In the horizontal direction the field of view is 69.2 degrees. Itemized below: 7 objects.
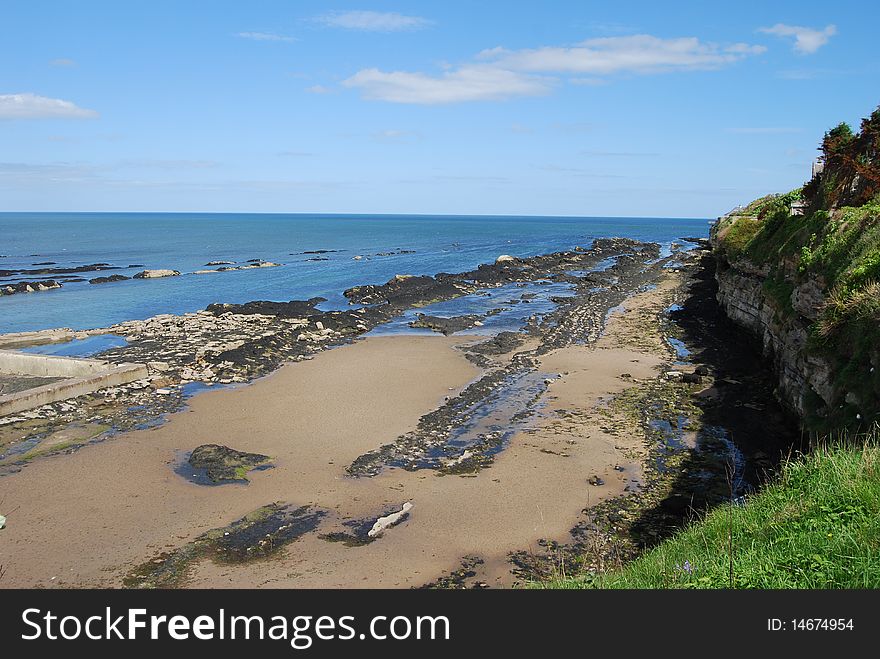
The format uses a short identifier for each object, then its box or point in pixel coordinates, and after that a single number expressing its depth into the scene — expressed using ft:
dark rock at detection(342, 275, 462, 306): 164.96
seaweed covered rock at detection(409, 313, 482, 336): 126.62
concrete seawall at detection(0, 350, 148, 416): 71.92
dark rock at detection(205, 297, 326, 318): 142.10
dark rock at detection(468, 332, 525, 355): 106.01
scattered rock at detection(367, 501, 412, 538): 44.88
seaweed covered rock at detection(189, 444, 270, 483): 55.01
